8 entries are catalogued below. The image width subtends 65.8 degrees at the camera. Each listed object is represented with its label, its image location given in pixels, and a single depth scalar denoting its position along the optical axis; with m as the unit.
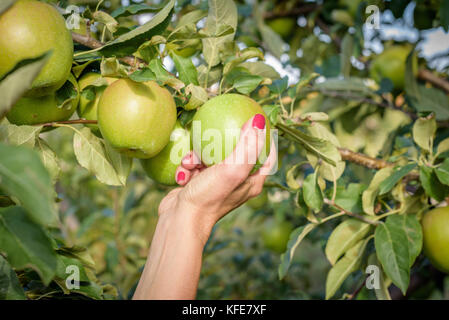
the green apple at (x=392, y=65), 1.53
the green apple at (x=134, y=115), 0.67
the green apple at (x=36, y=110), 0.71
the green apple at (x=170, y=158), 0.81
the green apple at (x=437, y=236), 0.87
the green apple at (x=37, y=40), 0.57
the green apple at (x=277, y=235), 2.01
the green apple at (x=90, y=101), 0.75
